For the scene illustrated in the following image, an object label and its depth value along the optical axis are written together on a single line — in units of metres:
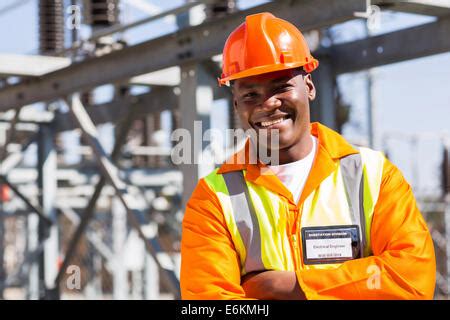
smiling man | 3.80
